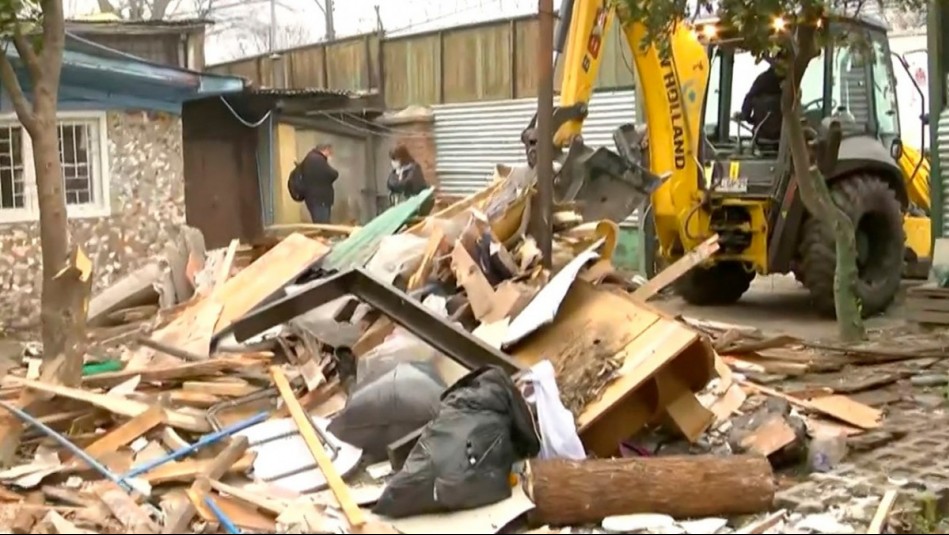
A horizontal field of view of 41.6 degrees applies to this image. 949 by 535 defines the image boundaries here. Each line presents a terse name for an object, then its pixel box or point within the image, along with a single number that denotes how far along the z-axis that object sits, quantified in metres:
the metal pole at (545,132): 8.84
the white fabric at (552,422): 6.35
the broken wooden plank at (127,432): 6.79
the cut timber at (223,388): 7.84
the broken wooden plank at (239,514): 5.79
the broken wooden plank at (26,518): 5.74
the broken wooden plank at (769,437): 6.74
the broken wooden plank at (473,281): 8.18
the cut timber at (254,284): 9.54
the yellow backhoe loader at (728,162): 10.08
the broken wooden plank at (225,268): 10.57
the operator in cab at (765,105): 12.23
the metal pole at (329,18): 40.46
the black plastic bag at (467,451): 5.85
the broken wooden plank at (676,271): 9.22
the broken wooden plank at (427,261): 8.90
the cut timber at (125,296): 11.30
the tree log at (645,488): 5.87
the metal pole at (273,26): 48.53
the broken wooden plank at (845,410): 7.68
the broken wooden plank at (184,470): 6.38
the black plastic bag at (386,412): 6.66
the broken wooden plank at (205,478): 5.66
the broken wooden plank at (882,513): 5.69
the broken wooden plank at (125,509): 5.67
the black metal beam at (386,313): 7.02
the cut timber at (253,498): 5.90
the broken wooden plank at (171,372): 8.08
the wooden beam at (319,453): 5.76
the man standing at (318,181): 17.44
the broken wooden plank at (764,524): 5.64
